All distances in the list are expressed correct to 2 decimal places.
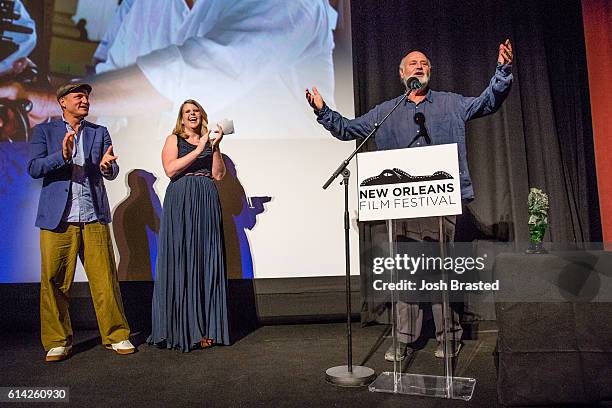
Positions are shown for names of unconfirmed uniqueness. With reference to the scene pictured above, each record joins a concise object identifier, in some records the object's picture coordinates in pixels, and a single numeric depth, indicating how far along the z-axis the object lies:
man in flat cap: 3.06
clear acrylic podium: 2.30
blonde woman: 3.27
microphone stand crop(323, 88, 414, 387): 2.47
